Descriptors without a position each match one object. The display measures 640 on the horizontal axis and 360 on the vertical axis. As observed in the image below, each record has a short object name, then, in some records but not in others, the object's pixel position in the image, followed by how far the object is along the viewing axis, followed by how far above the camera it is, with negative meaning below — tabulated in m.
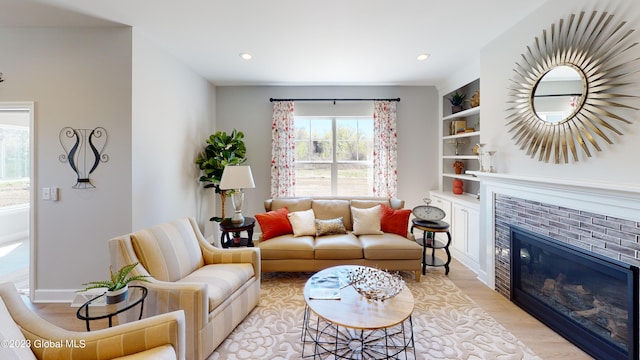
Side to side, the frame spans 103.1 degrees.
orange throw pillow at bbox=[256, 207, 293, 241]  3.35 -0.59
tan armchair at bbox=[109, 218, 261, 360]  1.79 -0.82
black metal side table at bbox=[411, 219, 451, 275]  3.24 -0.81
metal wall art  2.66 +0.32
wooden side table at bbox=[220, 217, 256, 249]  3.34 -0.64
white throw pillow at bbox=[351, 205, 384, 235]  3.46 -0.57
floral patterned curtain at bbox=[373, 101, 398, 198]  4.56 +0.55
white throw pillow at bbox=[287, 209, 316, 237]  3.40 -0.58
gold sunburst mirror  1.81 +0.76
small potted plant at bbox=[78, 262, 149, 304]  1.50 -0.65
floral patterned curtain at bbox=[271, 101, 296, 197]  4.57 +0.65
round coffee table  1.68 -0.92
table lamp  3.30 -0.01
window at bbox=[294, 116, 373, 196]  4.73 +0.52
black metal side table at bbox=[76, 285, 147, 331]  1.44 -0.76
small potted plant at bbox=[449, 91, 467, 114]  4.12 +1.27
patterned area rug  1.97 -1.33
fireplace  1.75 -0.94
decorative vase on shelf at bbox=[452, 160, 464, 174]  4.28 +0.22
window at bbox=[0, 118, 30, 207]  4.99 +0.43
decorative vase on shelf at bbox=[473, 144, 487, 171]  3.15 +0.30
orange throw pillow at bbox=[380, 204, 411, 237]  3.47 -0.57
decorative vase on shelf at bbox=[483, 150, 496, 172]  2.96 +0.25
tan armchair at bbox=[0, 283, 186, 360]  1.18 -0.78
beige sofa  3.04 -0.90
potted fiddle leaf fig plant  3.94 +0.37
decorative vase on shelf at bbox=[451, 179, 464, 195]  4.20 -0.13
